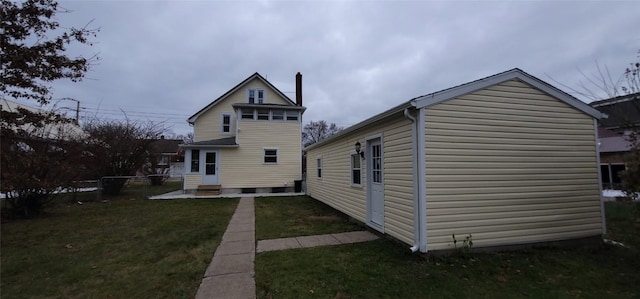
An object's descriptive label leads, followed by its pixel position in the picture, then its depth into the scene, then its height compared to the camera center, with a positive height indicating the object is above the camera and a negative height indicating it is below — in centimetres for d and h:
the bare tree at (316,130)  4756 +651
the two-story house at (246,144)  1639 +150
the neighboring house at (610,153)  1311 +63
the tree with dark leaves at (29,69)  585 +227
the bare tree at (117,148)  1436 +120
